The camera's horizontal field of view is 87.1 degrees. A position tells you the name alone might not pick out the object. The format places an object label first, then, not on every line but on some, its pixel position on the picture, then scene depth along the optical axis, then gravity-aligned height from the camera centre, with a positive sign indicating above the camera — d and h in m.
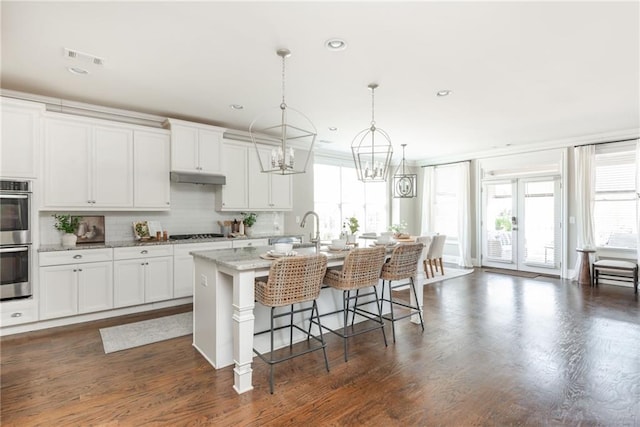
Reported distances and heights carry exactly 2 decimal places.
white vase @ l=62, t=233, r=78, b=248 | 4.04 -0.29
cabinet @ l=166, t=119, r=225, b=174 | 4.71 +0.99
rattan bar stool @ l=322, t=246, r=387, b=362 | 2.99 -0.53
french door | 6.82 -0.24
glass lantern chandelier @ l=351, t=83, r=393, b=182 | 3.64 +0.55
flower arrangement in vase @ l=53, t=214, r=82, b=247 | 4.04 -0.14
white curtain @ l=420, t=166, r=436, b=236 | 8.71 +0.33
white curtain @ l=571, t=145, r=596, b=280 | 6.11 +0.35
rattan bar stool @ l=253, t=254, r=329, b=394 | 2.52 -0.53
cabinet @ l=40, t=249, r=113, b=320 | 3.69 -0.76
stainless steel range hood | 4.71 +0.54
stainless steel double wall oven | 3.45 -0.24
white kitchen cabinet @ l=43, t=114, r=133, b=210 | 3.88 +0.62
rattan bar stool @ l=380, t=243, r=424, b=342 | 3.42 -0.52
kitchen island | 2.46 -0.77
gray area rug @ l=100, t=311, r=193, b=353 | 3.34 -1.26
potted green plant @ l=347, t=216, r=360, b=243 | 3.78 -0.18
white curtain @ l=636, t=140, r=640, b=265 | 5.68 +0.44
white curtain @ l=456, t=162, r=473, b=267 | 7.89 -0.05
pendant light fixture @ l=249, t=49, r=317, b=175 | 2.78 +1.41
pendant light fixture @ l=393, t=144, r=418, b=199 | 7.11 +0.65
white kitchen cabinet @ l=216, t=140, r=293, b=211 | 5.32 +0.51
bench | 5.53 -0.99
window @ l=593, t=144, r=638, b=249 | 5.84 +0.28
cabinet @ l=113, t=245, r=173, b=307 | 4.11 -0.75
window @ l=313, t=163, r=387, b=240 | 7.39 +0.33
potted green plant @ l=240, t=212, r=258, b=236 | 5.60 -0.14
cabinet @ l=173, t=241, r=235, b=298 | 4.52 -0.74
